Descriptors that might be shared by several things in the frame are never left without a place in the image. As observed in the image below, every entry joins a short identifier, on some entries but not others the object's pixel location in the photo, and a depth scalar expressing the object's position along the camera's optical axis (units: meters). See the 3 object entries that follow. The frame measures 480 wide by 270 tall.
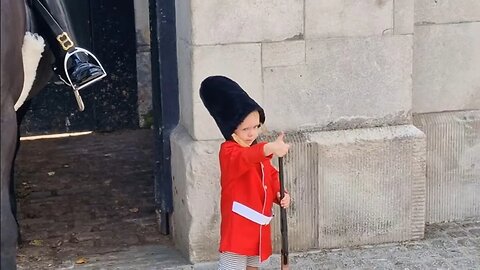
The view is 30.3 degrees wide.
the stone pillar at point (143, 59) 9.75
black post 5.73
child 4.32
